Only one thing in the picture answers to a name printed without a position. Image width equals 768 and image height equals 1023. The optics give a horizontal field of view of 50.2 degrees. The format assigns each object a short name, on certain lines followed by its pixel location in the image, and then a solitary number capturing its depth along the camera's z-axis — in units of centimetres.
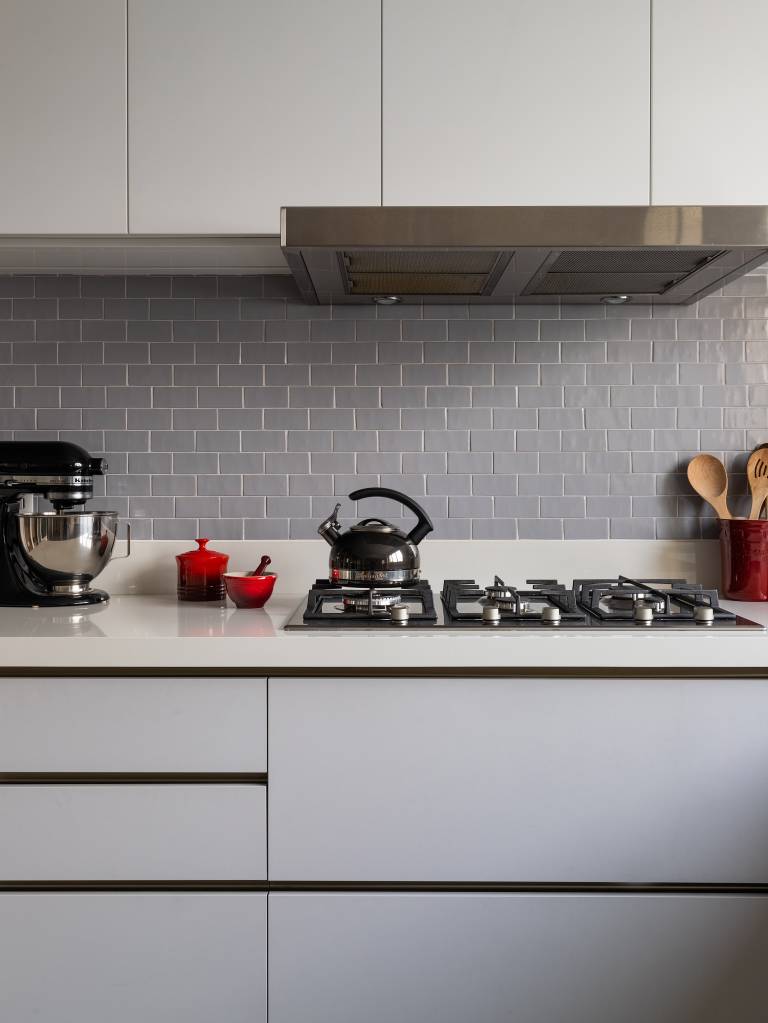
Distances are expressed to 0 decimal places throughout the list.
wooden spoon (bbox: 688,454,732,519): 215
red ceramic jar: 197
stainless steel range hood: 164
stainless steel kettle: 177
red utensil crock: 200
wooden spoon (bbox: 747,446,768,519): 212
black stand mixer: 185
